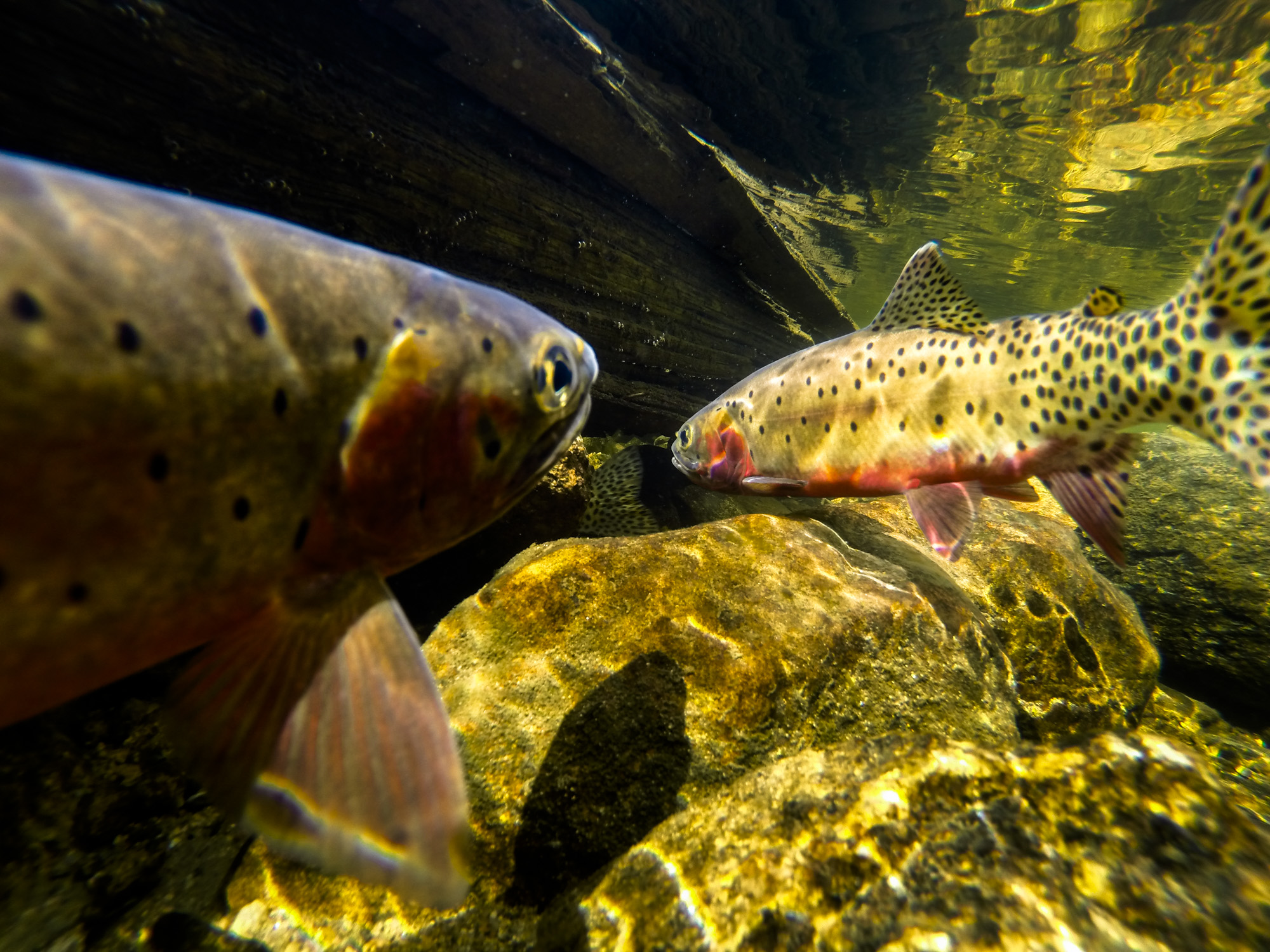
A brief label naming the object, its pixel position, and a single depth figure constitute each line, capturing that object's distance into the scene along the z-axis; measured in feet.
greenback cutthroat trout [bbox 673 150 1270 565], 0.99
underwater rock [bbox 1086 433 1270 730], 1.80
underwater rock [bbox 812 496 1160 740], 1.23
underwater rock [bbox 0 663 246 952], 0.85
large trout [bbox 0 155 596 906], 0.51
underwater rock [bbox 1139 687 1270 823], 1.44
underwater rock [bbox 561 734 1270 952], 0.68
